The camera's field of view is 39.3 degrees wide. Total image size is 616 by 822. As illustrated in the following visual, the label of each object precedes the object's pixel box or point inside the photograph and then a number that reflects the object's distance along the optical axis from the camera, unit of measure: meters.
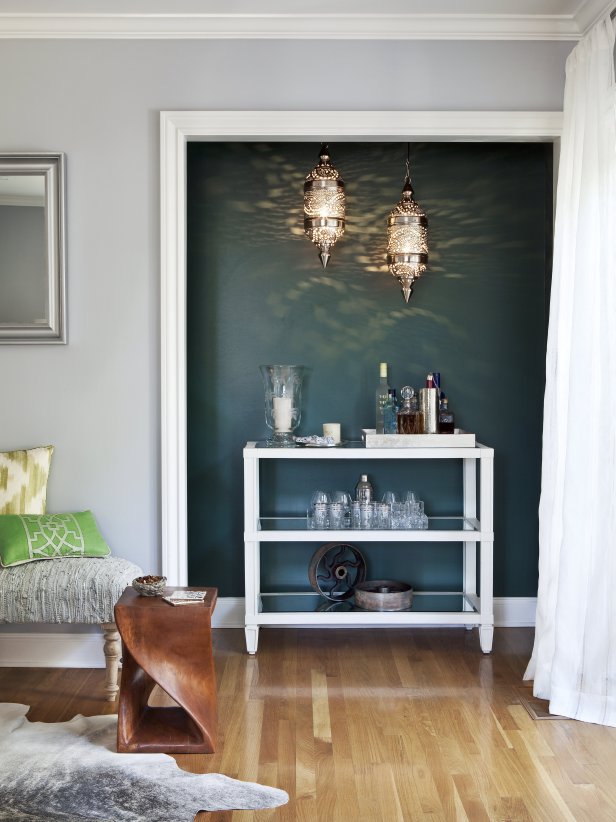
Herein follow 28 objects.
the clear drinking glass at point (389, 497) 3.94
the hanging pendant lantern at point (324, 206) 3.88
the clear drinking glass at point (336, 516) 3.89
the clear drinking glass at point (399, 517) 3.89
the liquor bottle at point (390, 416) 4.02
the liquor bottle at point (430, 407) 3.90
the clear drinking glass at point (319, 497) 3.92
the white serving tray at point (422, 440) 3.80
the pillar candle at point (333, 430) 3.99
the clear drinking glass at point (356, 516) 3.88
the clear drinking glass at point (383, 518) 3.88
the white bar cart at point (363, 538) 3.77
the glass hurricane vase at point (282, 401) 3.93
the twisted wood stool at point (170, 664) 2.81
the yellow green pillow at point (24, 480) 3.55
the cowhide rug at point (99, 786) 2.42
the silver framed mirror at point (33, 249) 3.65
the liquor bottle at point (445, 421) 3.92
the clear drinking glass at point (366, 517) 3.88
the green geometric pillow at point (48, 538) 3.35
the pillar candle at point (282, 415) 3.93
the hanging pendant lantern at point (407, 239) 3.96
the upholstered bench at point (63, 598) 3.24
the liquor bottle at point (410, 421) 3.90
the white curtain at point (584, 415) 3.03
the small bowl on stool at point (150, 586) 2.93
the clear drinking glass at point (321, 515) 3.90
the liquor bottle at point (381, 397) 4.02
